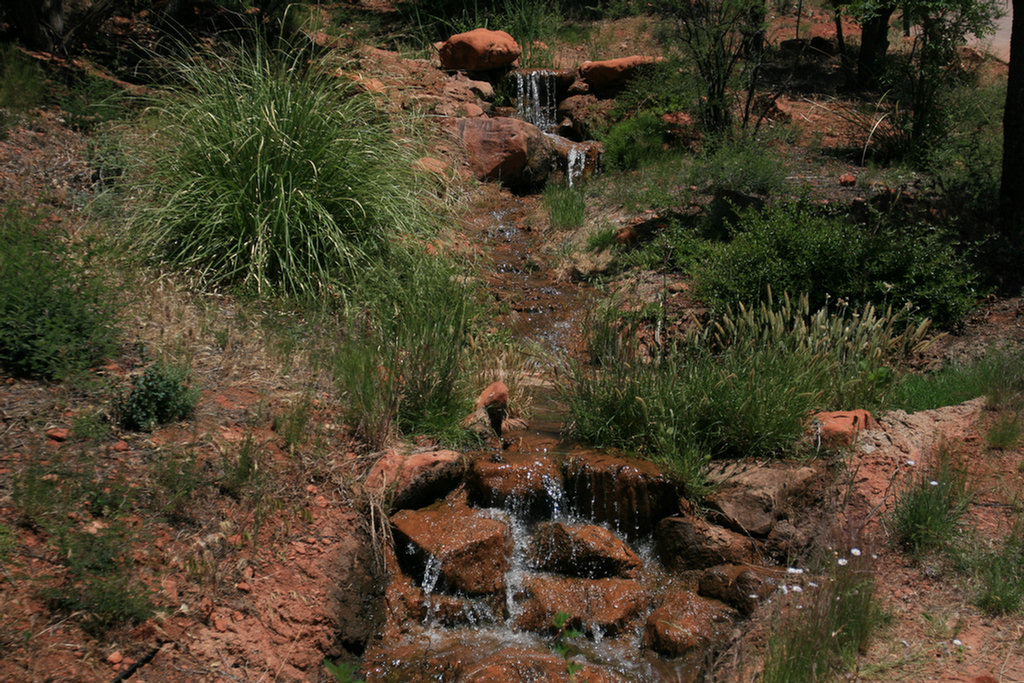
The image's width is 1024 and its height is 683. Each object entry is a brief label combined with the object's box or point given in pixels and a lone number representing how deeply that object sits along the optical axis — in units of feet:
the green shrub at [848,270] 25.19
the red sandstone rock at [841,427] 17.65
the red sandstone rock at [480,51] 45.85
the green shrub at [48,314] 15.67
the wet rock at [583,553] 16.28
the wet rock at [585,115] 44.16
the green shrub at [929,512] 15.12
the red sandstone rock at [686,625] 14.34
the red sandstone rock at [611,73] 45.65
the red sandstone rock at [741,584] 14.76
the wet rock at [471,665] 13.78
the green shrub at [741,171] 33.71
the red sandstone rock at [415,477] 16.47
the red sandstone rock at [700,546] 16.07
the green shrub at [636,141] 40.09
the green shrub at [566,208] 34.53
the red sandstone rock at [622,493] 17.21
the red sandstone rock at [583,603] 15.26
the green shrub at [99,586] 11.95
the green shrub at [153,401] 15.34
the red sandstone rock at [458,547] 15.88
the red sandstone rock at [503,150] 37.76
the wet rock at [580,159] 40.68
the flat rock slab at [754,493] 16.46
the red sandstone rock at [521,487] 17.47
